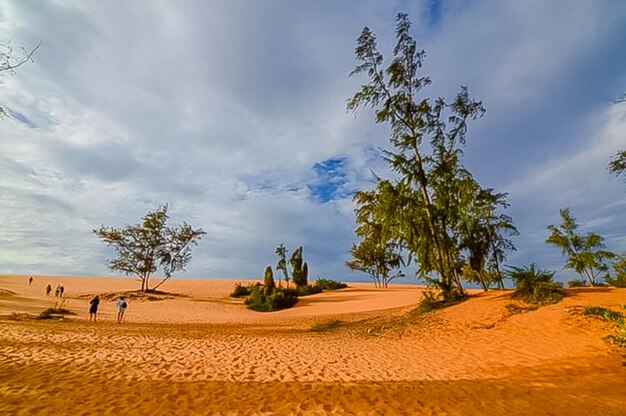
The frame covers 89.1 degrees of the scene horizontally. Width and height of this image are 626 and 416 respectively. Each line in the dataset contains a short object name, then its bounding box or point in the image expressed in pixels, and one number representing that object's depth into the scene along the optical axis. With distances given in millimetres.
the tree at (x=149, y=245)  42156
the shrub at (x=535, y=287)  14086
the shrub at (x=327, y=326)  17866
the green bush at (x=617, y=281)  20136
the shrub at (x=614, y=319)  9195
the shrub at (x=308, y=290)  39512
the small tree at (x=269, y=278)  38194
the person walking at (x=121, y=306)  19562
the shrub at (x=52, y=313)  20134
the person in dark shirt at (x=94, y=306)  20188
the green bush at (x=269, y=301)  29375
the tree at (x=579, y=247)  30016
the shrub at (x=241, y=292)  39944
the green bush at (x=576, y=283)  32319
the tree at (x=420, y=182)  19438
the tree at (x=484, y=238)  22547
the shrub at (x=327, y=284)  45172
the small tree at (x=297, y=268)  45188
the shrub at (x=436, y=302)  17844
